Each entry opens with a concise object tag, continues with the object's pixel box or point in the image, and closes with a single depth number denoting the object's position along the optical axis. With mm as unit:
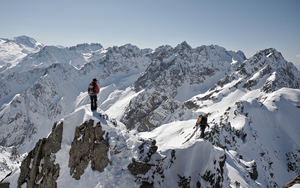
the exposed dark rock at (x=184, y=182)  13711
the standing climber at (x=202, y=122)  16828
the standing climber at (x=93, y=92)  14954
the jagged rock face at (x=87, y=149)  12586
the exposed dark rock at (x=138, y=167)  12738
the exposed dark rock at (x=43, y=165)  12562
